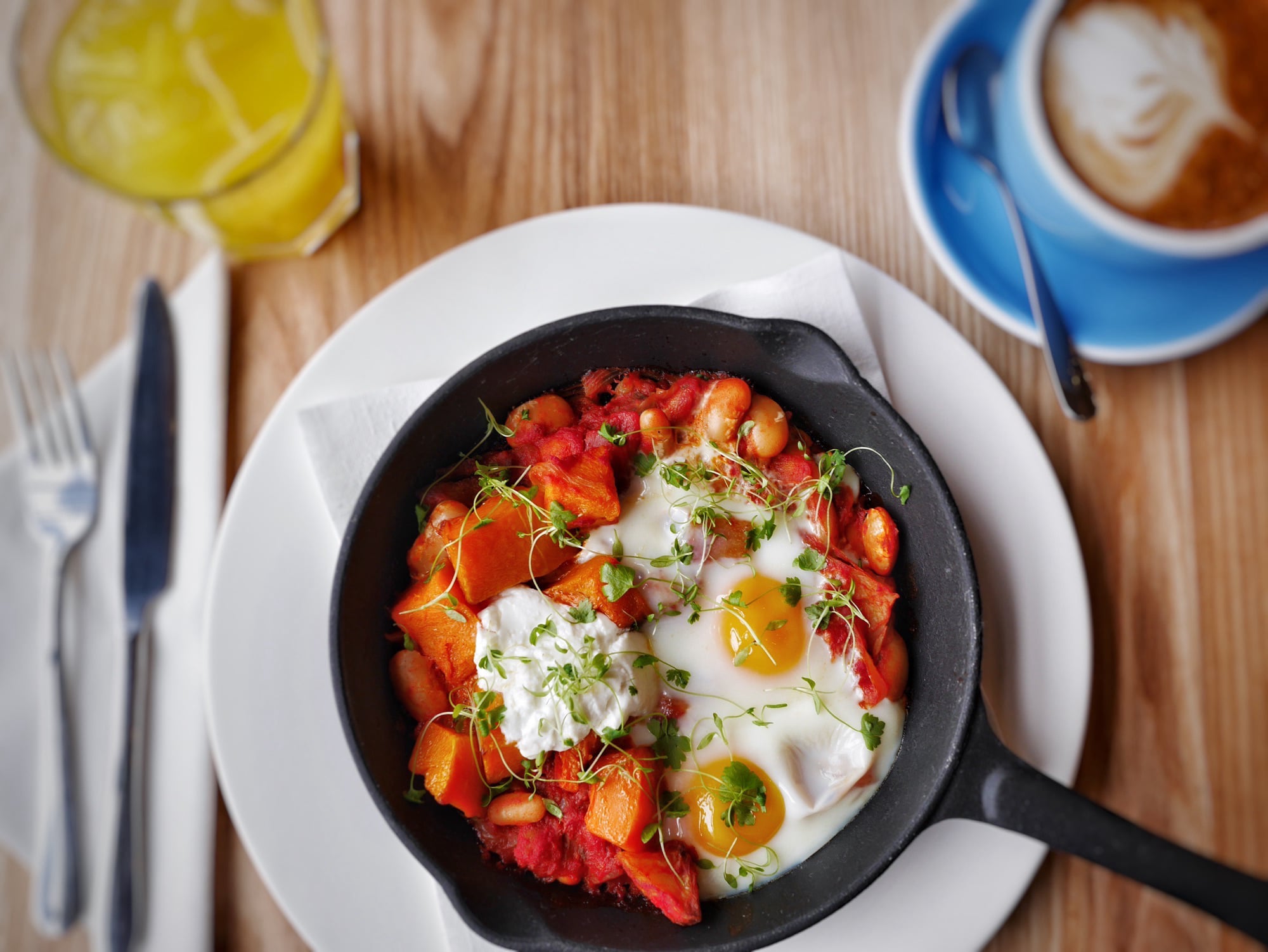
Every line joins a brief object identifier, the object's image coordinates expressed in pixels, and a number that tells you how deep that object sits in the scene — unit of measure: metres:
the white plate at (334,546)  0.41
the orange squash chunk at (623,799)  0.38
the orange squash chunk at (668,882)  0.39
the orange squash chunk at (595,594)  0.39
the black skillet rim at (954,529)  0.37
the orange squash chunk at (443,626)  0.39
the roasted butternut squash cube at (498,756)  0.39
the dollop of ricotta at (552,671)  0.38
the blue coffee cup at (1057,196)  0.40
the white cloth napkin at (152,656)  0.44
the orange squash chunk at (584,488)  0.39
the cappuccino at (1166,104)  0.41
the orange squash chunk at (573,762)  0.39
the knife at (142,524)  0.44
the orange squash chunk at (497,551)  0.39
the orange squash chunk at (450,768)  0.39
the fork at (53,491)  0.46
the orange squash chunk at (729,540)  0.40
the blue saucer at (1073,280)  0.43
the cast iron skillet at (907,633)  0.37
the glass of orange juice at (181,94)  0.43
